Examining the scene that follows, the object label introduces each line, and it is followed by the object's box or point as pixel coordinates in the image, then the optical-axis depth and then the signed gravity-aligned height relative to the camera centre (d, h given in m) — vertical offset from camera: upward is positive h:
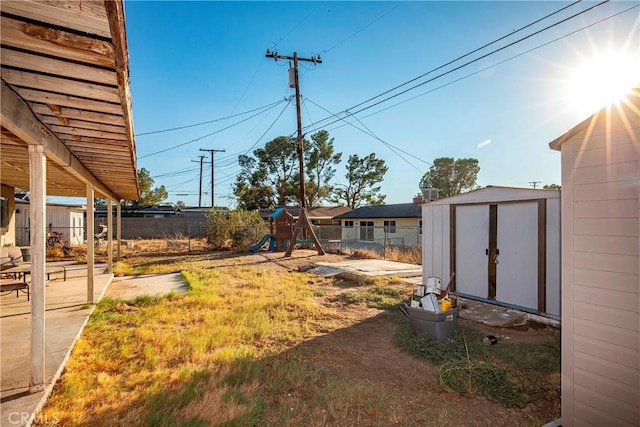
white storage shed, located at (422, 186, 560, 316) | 5.14 -0.59
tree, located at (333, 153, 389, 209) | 34.28 +3.79
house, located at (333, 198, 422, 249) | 22.03 -0.52
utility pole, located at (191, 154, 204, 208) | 38.31 +2.17
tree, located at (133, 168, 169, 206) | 27.81 +2.19
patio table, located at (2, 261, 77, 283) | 6.21 -1.63
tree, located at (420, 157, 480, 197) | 35.47 +4.51
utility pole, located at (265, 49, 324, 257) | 14.48 +2.75
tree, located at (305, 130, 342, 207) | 31.31 +5.20
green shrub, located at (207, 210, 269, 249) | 17.75 -0.86
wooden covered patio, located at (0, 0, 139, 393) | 1.52 +0.89
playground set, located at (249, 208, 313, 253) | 16.56 -0.92
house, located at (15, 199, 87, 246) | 14.72 -0.33
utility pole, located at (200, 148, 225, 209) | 35.00 +7.09
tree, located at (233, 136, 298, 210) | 31.19 +3.79
